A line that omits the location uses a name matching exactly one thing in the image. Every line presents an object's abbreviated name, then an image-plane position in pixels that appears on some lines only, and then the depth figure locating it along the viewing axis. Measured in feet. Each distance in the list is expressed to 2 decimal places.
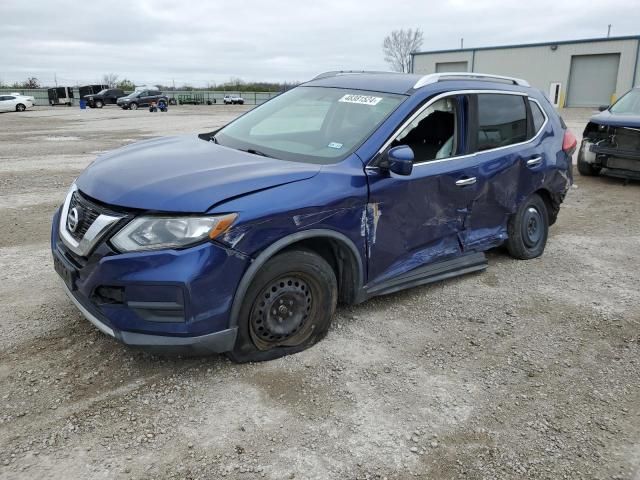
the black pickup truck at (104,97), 145.69
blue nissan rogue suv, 9.66
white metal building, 141.49
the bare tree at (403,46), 265.13
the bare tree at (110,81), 232.73
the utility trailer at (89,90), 158.40
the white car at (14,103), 127.03
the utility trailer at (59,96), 160.97
